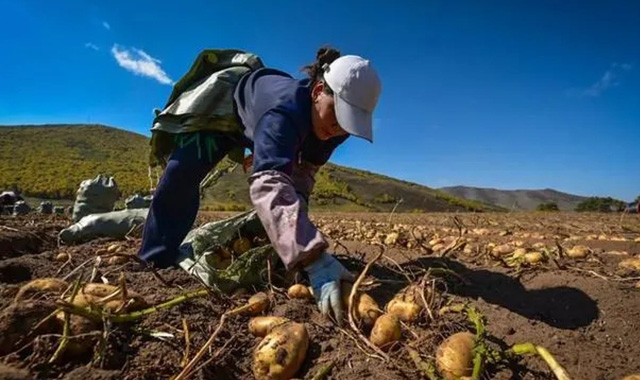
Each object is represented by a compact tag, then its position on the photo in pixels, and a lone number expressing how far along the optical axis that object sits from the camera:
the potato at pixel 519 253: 2.89
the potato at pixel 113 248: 3.05
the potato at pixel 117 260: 2.58
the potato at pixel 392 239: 3.70
